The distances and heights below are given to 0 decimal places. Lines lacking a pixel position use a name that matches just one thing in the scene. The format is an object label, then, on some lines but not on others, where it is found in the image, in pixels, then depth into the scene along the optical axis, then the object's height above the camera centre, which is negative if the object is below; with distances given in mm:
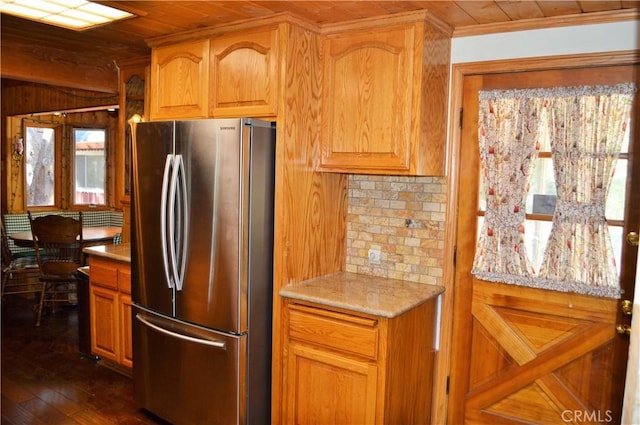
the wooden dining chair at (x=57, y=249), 4977 -814
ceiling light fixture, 2553 +786
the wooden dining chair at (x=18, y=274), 5453 -1158
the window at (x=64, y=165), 6922 +29
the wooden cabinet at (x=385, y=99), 2590 +387
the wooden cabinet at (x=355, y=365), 2471 -938
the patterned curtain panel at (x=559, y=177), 2498 +11
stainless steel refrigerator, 2629 -462
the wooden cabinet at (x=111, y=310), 3627 -998
